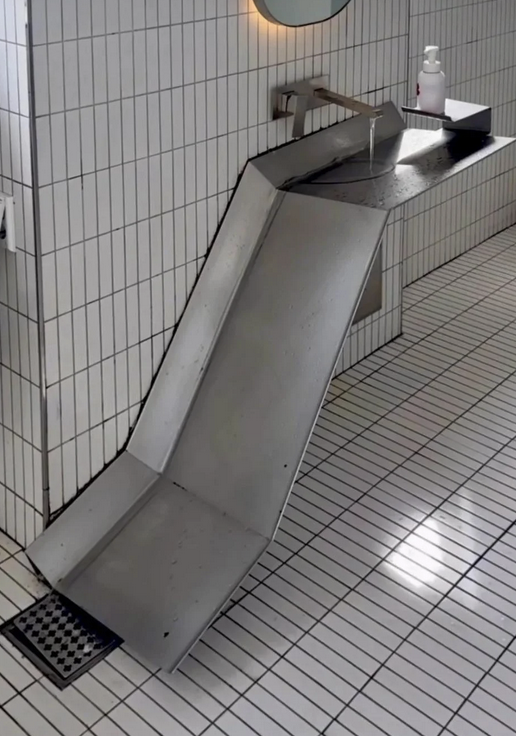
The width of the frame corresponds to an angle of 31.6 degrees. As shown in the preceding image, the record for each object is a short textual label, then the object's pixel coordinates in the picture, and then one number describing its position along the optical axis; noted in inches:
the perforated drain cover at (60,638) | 64.2
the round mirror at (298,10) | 73.2
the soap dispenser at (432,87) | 87.1
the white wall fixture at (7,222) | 63.3
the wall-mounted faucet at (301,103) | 78.7
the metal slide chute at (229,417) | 67.5
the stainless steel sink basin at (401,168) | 76.0
